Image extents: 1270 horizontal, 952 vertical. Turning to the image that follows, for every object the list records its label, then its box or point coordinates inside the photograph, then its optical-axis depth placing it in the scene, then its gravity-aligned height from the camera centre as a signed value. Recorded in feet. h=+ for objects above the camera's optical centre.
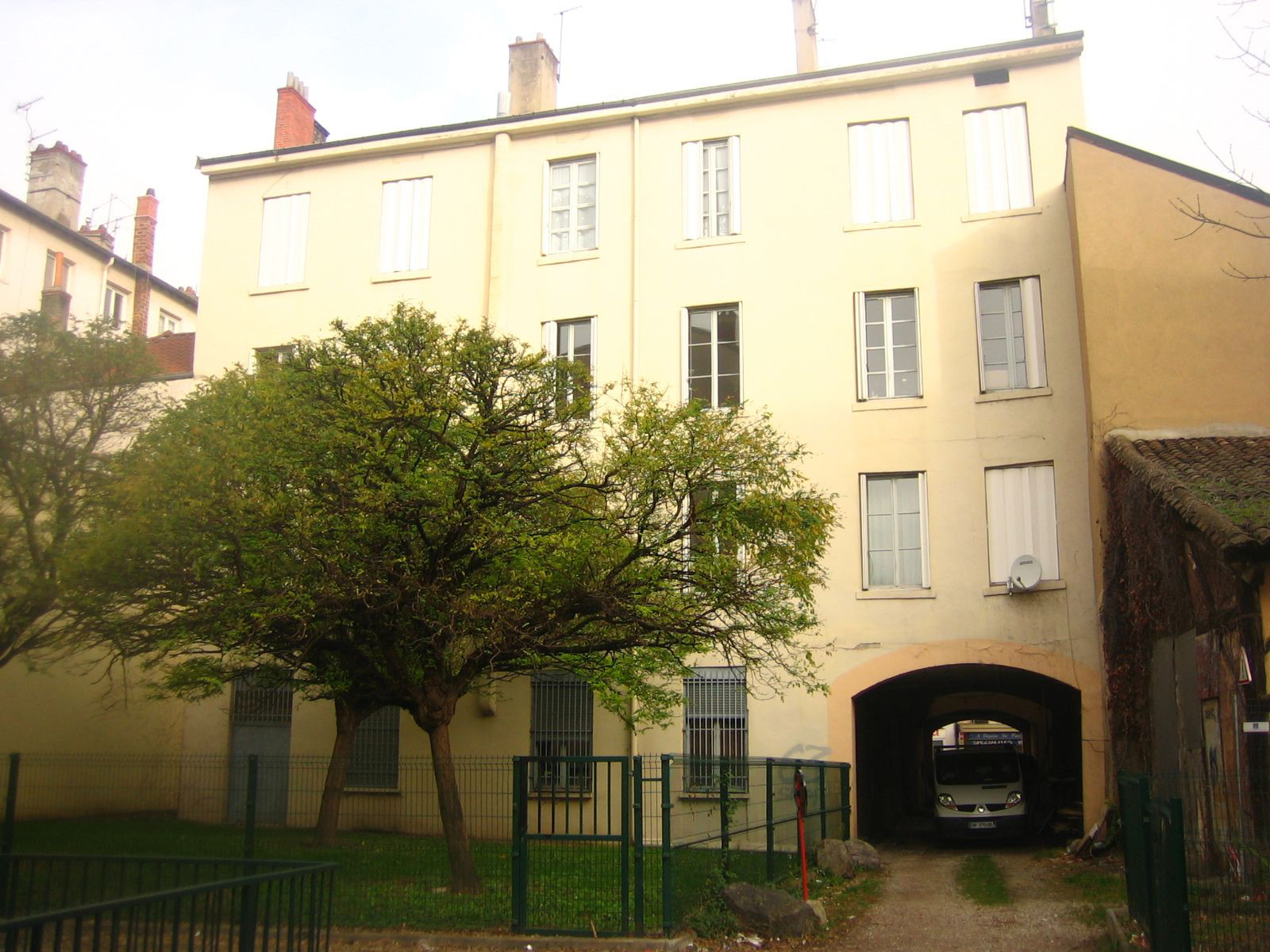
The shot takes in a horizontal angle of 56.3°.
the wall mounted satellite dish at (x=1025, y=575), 61.52 +7.13
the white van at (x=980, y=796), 69.67 -4.79
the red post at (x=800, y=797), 44.34 -3.14
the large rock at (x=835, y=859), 52.65 -6.40
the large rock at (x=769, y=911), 38.68 -6.39
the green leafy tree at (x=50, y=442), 52.42 +12.46
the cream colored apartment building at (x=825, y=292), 63.77 +24.84
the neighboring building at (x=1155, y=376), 51.29 +16.38
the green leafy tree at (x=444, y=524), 41.32 +6.60
